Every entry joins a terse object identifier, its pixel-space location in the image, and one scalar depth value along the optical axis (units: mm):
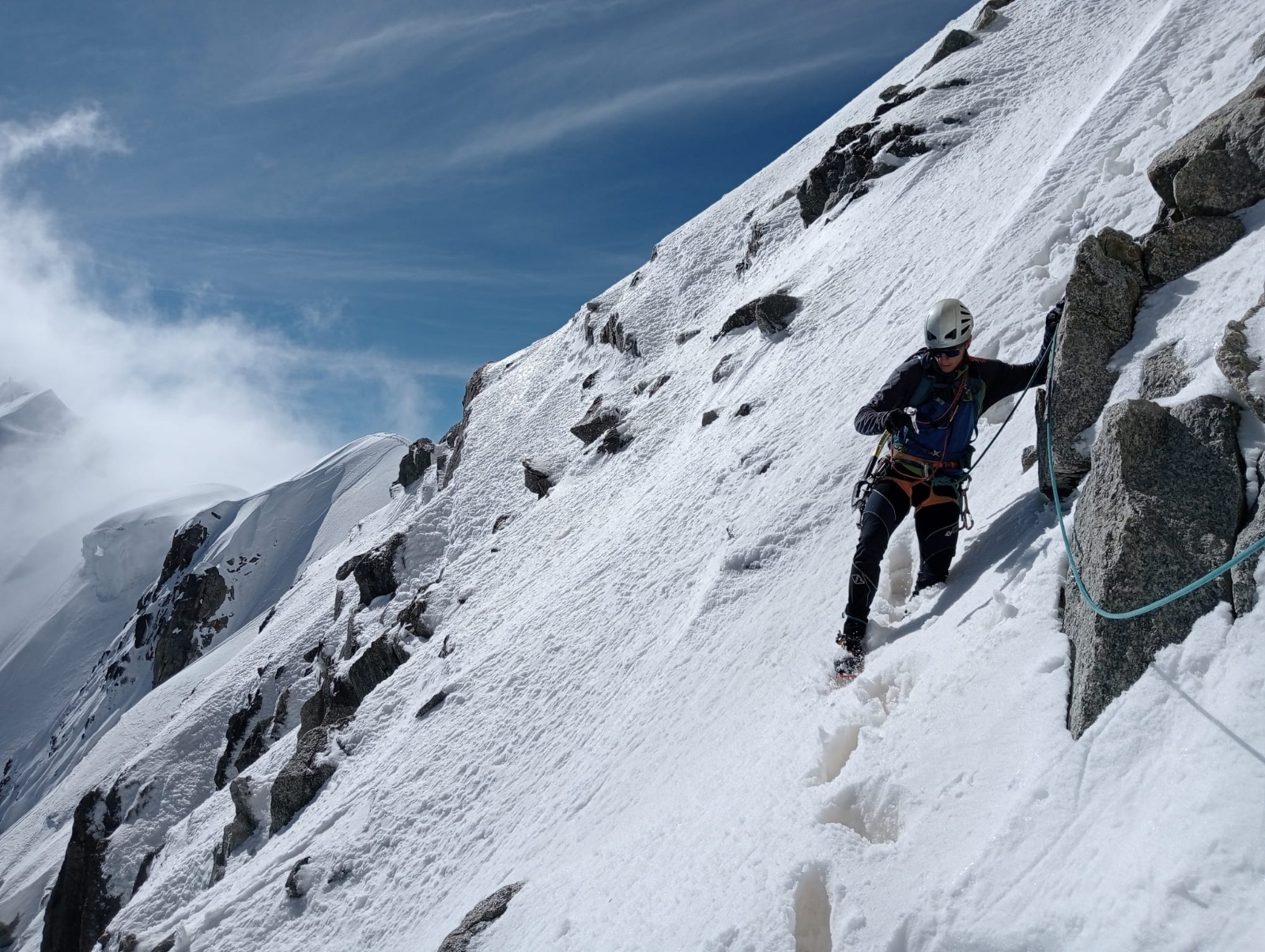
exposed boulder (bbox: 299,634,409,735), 20906
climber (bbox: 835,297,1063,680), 6410
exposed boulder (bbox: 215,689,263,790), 30516
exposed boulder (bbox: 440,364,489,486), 35156
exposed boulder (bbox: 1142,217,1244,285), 5992
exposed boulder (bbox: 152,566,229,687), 63531
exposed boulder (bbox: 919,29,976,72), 26219
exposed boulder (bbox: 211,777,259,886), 17688
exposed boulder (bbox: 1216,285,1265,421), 4141
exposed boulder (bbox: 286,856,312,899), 12109
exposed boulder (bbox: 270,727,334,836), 16234
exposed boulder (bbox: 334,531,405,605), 26547
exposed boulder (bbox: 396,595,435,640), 20406
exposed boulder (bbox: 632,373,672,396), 24227
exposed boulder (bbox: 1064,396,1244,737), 3814
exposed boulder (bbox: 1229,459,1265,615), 3500
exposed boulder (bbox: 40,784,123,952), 30672
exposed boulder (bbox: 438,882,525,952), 7453
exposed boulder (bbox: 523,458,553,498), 24203
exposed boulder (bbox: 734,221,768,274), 27422
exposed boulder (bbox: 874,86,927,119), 24219
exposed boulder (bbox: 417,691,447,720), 14552
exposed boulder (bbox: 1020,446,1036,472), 6703
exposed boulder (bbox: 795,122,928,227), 21906
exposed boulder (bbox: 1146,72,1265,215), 5941
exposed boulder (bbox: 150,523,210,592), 77312
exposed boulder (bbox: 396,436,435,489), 42031
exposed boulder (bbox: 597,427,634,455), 22250
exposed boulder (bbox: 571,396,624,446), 24875
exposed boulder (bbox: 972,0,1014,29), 26266
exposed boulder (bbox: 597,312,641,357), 28922
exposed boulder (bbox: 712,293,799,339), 18938
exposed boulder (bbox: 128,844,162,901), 27344
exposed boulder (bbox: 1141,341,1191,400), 5078
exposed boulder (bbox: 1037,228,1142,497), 5832
